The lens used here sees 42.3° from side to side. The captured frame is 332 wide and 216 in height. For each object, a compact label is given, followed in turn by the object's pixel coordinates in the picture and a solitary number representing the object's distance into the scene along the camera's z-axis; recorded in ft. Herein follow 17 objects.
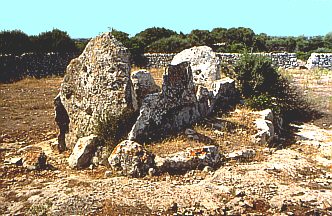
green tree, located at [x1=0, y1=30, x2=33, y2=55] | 81.12
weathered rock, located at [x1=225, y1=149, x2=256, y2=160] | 28.78
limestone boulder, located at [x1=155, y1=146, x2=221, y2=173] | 26.27
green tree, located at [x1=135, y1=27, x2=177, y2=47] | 121.89
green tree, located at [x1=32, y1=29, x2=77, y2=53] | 86.79
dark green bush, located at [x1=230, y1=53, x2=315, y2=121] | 43.04
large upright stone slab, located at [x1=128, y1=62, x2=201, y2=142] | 29.37
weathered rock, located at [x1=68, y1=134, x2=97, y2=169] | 27.55
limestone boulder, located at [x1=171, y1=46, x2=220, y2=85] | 48.29
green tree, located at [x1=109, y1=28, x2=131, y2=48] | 91.27
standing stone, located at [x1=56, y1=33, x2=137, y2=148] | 29.50
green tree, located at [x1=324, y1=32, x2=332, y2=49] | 144.00
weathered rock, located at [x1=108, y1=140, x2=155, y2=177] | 25.70
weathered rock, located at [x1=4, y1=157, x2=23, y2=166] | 27.94
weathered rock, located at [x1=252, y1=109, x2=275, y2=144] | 32.24
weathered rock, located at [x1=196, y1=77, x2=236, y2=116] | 37.04
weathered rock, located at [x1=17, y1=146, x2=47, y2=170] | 27.17
